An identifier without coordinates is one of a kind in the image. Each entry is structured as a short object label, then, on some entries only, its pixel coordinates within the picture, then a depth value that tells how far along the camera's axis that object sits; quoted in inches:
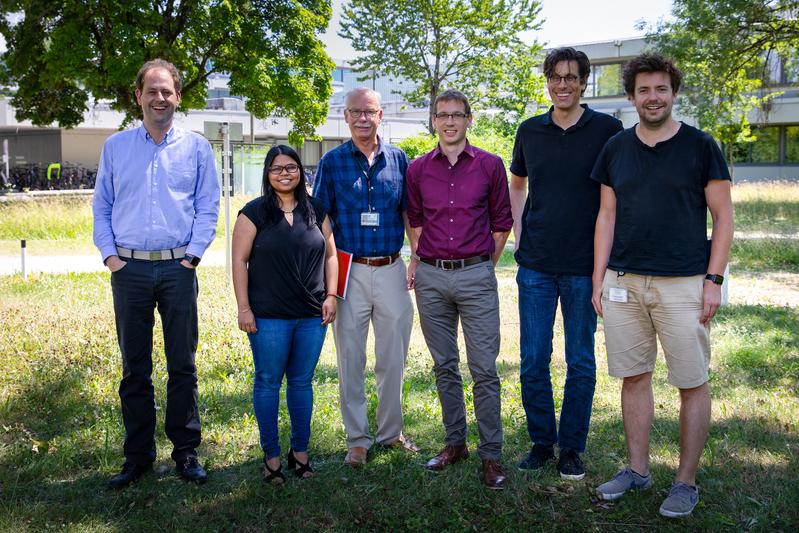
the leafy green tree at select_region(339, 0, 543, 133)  1133.7
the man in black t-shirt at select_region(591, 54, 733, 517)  158.9
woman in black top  177.6
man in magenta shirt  184.1
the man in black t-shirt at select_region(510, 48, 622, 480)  178.4
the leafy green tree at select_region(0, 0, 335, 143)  741.9
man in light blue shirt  178.7
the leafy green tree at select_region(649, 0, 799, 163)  690.8
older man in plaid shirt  192.5
